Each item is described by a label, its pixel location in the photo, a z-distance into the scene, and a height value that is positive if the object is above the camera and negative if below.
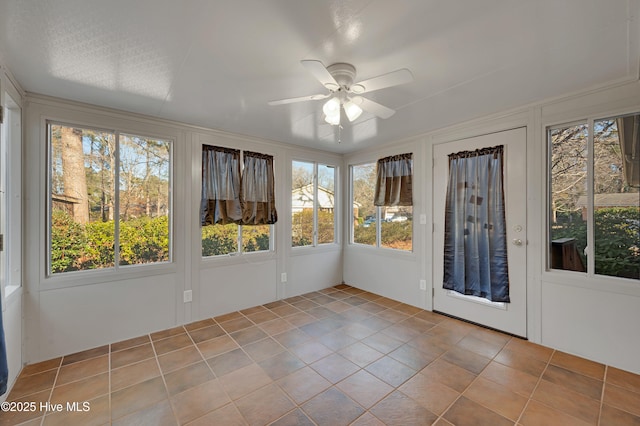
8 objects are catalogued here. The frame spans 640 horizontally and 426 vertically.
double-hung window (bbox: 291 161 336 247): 4.21 +0.14
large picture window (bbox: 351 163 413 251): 3.87 -0.07
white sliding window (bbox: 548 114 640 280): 2.22 +0.12
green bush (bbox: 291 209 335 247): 4.21 -0.25
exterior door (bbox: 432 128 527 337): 2.75 -0.28
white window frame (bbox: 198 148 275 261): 3.43 -0.49
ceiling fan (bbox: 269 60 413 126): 1.60 +0.81
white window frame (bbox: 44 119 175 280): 2.46 +0.06
